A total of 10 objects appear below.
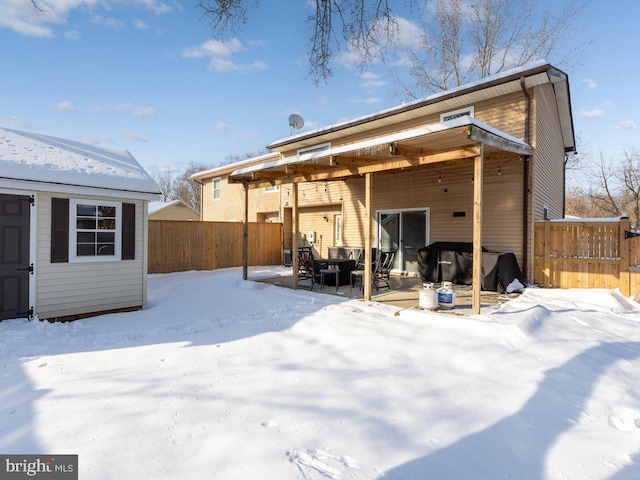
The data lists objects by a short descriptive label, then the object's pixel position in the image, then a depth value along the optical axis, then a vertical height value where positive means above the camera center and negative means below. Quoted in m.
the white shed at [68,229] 5.60 +0.19
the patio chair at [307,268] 9.13 -0.73
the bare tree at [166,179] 45.84 +8.26
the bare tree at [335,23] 4.80 +3.13
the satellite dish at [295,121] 15.61 +5.45
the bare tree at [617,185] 23.77 +4.37
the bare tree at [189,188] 41.50 +6.50
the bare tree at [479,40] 17.22 +10.67
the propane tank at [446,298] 6.00 -0.94
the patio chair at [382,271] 8.60 -0.70
